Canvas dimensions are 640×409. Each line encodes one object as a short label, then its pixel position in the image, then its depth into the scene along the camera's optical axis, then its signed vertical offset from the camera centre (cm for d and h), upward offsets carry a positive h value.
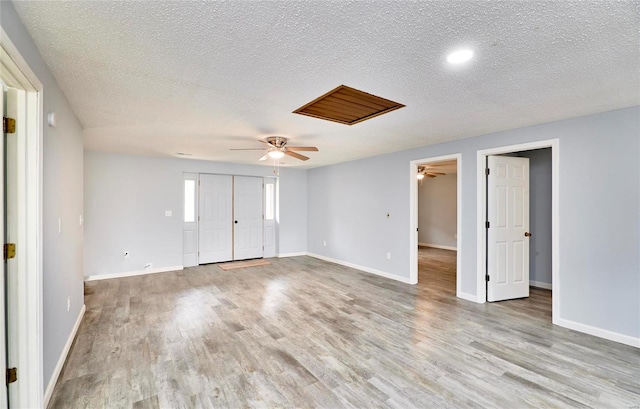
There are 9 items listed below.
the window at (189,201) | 621 +8
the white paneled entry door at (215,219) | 639 -33
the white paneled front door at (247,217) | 682 -31
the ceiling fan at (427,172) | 732 +89
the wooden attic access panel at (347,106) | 252 +96
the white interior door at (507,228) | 402 -35
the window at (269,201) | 725 +8
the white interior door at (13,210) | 165 -3
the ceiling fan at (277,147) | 394 +79
